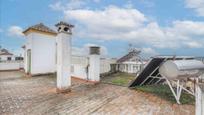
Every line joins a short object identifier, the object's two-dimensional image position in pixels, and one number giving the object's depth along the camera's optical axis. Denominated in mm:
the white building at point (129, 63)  8622
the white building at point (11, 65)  11913
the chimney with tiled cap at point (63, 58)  4805
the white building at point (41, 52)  8840
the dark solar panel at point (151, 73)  4444
